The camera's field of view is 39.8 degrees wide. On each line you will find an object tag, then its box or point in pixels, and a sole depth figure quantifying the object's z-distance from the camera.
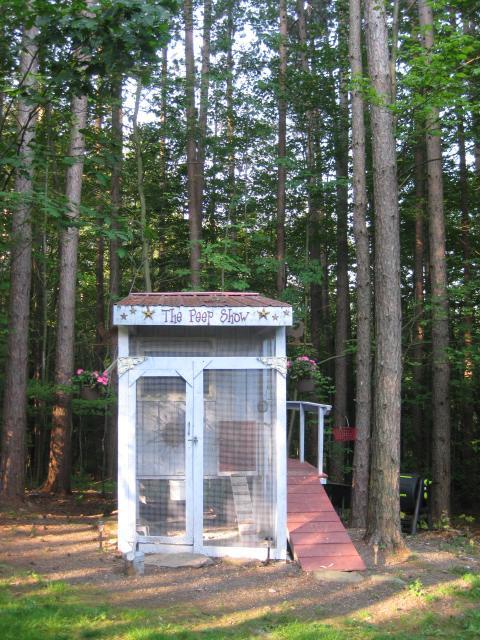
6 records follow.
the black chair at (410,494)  11.95
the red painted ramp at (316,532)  6.86
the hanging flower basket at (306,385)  10.23
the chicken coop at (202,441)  7.15
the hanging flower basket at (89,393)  10.57
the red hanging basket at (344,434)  12.26
